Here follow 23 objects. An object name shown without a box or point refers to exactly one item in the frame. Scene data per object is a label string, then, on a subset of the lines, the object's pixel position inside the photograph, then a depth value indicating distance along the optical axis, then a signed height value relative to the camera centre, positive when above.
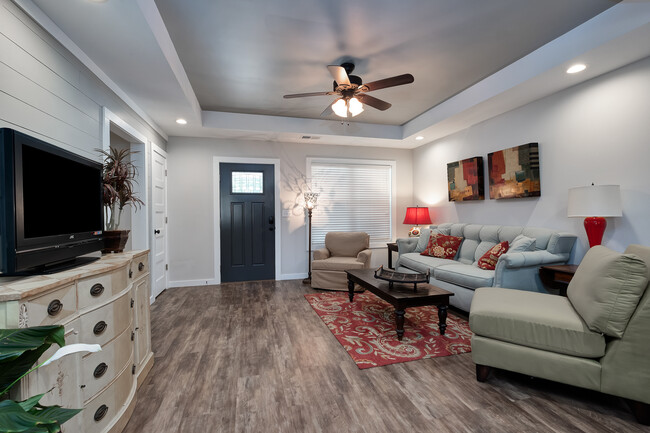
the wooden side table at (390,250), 5.18 -0.66
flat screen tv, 1.25 +0.05
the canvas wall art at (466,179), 4.27 +0.48
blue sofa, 3.01 -0.58
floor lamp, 5.08 +0.16
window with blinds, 5.51 +0.28
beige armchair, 4.48 -0.72
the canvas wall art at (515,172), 3.53 +0.48
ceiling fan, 2.72 +1.18
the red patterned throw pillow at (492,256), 3.41 -0.51
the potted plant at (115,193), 2.14 +0.16
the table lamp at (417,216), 5.18 -0.07
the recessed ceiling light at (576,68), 2.69 +1.28
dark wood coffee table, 2.73 -0.77
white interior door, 4.12 -0.06
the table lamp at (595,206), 2.57 +0.04
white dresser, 1.11 -0.57
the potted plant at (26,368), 0.62 -0.38
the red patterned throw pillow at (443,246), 4.30 -0.50
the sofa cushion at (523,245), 3.19 -0.36
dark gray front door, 5.06 -0.13
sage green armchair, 1.69 -0.74
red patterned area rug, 2.54 -1.17
